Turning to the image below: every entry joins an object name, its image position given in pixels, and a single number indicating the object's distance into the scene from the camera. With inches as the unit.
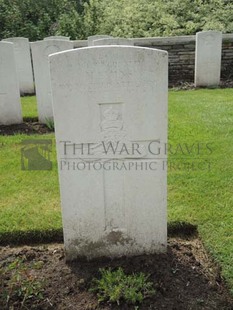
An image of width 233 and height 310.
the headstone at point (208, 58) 337.1
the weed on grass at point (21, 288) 80.8
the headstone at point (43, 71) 226.4
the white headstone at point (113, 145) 81.7
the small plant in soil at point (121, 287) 80.4
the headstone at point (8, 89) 221.3
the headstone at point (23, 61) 345.7
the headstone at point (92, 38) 334.7
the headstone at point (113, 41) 257.8
